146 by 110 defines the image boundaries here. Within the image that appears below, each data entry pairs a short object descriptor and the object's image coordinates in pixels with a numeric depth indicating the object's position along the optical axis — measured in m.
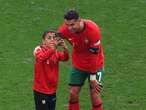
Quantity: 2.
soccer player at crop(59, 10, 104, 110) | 17.28
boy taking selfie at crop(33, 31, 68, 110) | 16.75
